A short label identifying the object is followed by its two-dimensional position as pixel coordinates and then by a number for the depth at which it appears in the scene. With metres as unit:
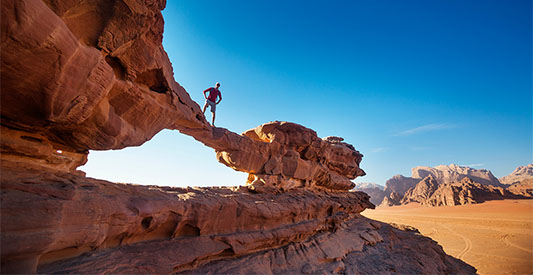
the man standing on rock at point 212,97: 8.58
